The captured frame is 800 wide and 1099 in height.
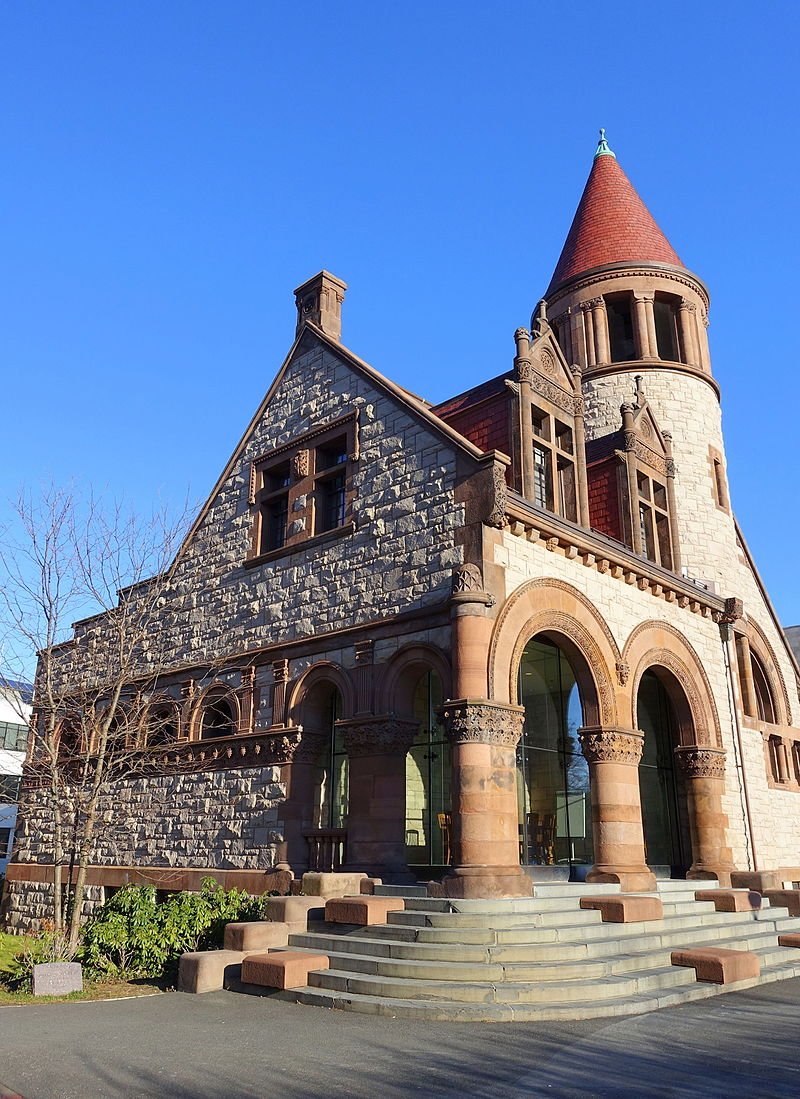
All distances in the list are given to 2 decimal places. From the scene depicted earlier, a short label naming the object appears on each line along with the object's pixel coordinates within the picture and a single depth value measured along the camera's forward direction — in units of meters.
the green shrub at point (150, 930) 12.69
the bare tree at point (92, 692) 14.81
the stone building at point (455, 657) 14.44
